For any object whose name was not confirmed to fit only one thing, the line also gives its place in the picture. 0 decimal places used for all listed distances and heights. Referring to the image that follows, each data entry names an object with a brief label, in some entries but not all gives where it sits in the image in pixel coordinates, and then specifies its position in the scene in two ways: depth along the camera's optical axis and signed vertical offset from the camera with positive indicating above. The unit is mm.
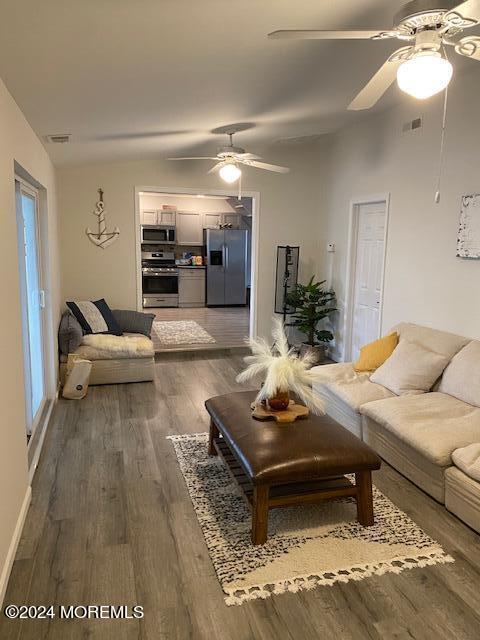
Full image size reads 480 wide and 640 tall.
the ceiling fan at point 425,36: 1688 +872
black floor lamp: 6281 -219
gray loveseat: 4738 -1021
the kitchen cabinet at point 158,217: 9971 +825
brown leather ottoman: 2270 -1013
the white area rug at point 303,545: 2102 -1429
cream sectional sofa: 2602 -1018
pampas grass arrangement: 2682 -673
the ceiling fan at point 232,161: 4512 +948
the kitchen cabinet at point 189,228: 10320 +616
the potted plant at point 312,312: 5867 -676
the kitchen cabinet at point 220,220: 10477 +829
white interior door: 5004 -160
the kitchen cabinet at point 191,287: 10297 -689
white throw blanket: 4789 -973
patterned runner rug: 6942 -1248
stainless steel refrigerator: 10258 -188
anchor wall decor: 5578 +261
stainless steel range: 10133 -541
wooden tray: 2666 -905
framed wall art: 3529 +251
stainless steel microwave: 9930 +449
